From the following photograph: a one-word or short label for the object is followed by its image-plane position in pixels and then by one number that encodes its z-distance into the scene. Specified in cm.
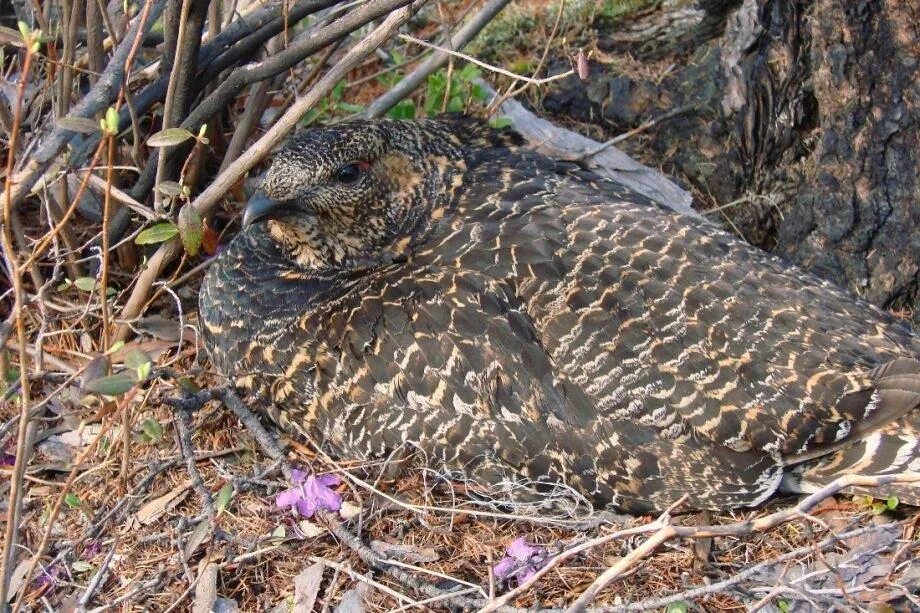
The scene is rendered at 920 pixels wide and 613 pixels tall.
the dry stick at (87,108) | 335
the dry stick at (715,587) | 303
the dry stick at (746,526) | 265
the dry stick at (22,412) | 288
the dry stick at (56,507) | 310
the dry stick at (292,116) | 371
